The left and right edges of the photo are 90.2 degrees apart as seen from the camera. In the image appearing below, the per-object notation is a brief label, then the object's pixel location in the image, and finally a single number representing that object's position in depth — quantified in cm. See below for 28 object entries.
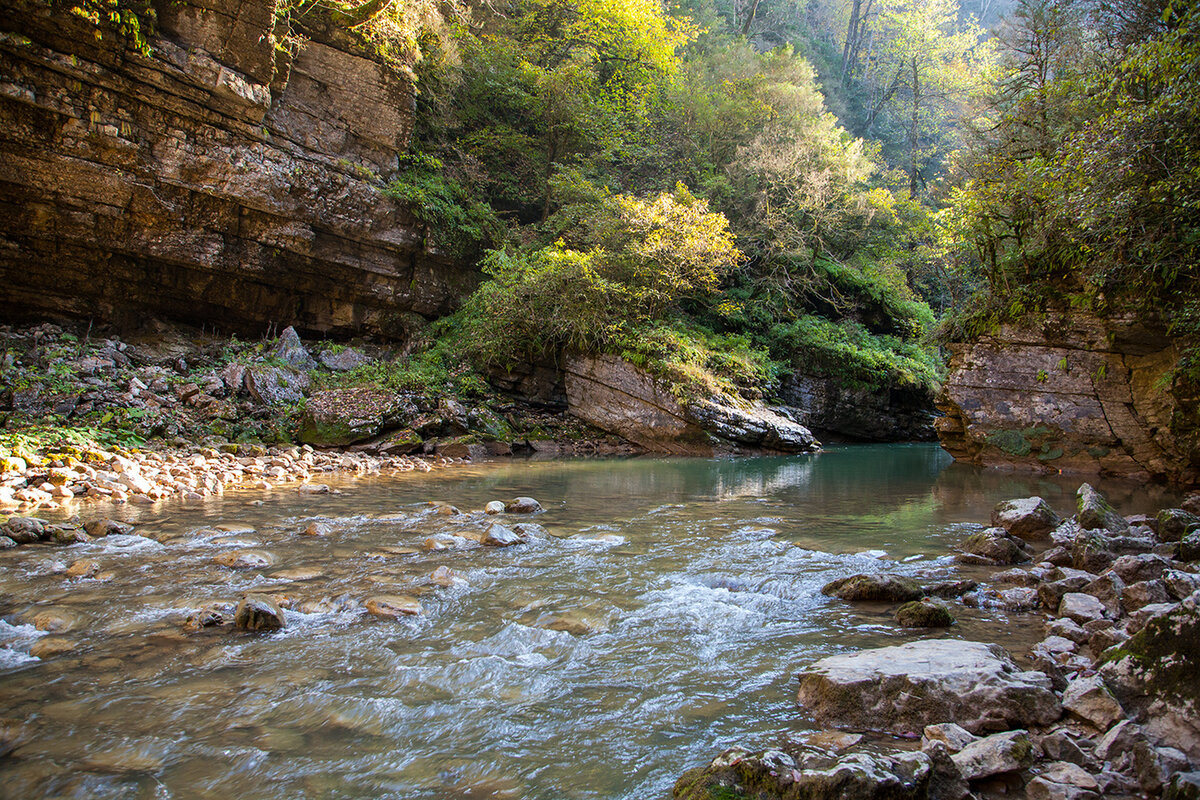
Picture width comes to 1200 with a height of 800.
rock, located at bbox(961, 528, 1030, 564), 521
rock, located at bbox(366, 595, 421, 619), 395
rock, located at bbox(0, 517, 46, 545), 527
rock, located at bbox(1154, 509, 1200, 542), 520
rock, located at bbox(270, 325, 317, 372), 1502
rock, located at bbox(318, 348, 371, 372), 1575
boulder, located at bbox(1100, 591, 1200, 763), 224
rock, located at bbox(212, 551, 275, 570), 489
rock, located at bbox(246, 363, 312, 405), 1323
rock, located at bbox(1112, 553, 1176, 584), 403
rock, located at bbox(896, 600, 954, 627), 371
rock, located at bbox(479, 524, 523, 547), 579
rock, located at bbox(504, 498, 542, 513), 748
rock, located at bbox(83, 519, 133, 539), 568
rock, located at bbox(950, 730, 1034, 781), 217
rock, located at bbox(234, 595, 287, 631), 367
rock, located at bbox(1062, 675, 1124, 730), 243
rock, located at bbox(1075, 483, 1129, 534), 557
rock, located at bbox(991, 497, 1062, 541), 602
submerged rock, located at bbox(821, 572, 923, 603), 421
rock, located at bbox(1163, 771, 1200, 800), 181
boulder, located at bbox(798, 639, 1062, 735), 255
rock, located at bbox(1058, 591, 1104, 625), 360
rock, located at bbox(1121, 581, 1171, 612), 347
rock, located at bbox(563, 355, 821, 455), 1483
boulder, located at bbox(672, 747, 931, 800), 198
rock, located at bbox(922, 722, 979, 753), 238
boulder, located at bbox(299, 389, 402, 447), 1256
